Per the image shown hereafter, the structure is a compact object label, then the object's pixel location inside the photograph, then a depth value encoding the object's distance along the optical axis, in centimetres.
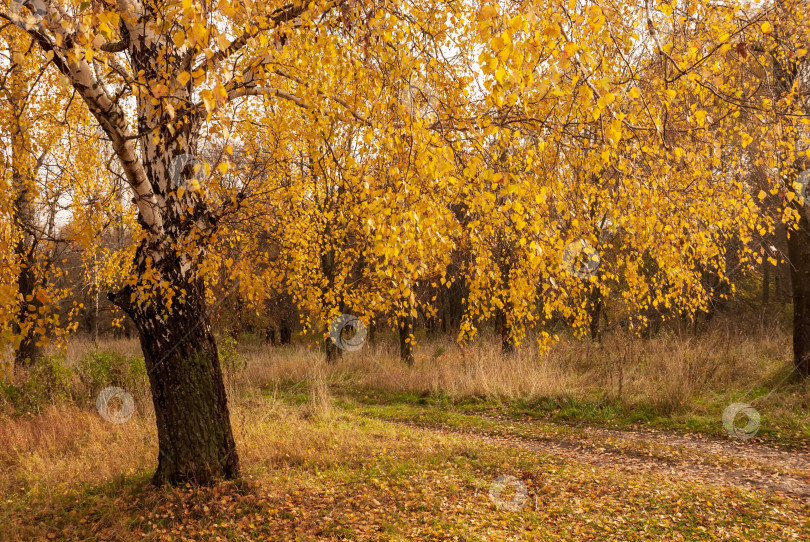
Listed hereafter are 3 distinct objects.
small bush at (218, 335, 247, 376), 940
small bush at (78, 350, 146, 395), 807
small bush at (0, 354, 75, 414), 739
